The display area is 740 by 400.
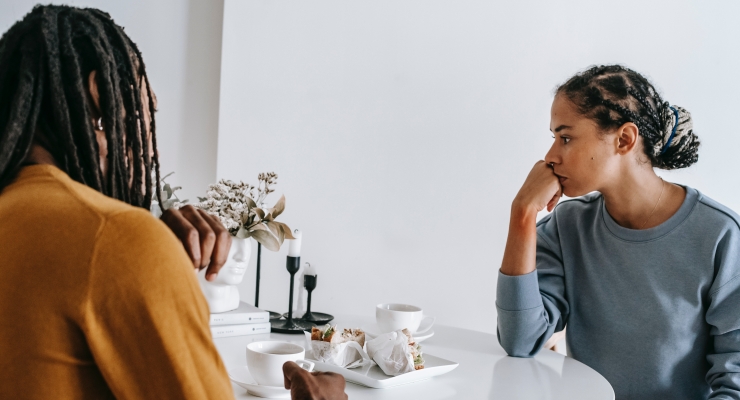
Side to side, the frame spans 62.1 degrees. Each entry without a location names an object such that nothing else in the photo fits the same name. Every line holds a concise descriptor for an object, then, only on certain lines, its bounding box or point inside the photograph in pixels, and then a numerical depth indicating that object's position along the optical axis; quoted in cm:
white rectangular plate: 105
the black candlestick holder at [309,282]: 168
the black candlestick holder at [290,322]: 145
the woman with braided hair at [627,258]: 138
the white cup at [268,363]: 96
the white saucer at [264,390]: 95
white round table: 105
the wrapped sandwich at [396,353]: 110
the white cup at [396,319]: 134
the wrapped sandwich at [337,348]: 111
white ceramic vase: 138
